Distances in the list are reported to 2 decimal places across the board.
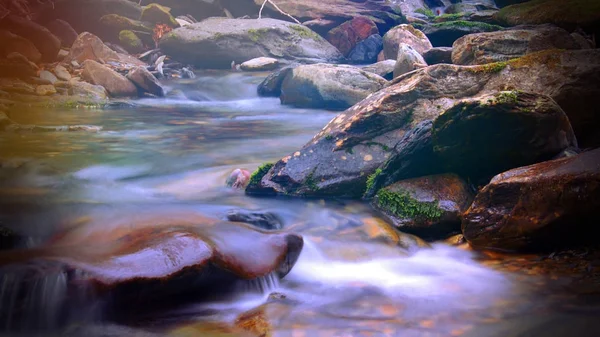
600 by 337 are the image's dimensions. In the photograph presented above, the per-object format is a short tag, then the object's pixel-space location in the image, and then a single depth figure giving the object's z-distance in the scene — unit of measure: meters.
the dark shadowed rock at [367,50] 12.84
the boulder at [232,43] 12.08
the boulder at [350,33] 13.60
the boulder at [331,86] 8.35
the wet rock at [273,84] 9.73
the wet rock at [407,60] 7.61
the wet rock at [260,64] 11.98
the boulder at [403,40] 10.02
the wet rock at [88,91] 8.34
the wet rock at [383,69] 9.37
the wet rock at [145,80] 9.75
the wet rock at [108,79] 9.14
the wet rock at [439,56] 7.95
